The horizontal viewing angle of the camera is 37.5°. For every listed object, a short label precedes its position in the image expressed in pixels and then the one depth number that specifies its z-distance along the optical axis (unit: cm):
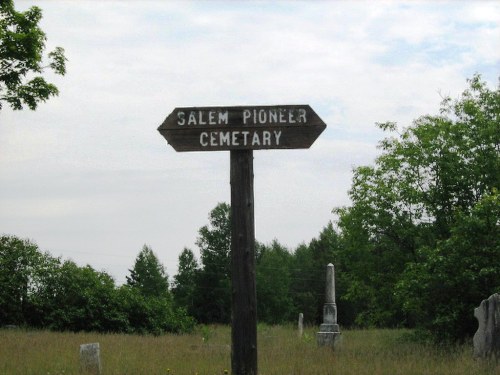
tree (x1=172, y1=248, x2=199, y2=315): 6906
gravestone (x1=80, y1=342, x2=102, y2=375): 1148
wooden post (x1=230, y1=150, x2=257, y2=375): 809
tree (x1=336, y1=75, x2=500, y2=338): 2383
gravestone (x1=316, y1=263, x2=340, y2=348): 2062
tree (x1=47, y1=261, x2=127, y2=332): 2766
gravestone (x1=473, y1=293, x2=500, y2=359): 1414
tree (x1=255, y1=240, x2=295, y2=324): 7519
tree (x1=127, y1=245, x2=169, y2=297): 7869
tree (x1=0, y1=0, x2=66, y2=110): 2111
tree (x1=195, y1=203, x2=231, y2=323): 6681
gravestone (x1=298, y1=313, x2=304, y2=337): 2678
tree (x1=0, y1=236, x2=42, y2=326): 2714
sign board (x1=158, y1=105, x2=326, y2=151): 816
